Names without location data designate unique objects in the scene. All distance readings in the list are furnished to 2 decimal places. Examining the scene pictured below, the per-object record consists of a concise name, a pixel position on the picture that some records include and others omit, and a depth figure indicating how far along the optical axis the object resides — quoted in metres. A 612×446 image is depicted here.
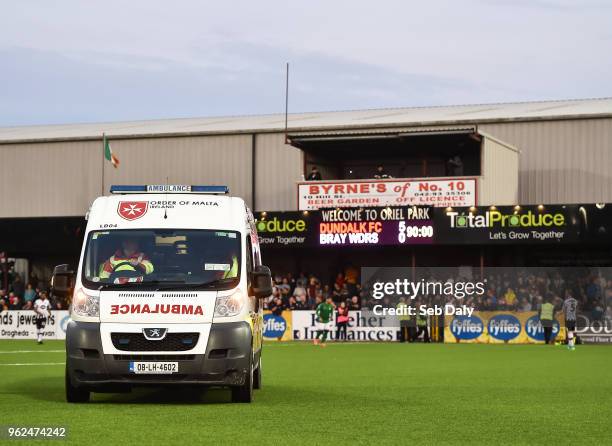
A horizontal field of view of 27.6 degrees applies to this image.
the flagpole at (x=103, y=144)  48.44
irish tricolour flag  48.28
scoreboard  42.06
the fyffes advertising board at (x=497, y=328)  39.41
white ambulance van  14.71
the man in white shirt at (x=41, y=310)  39.84
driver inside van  15.28
